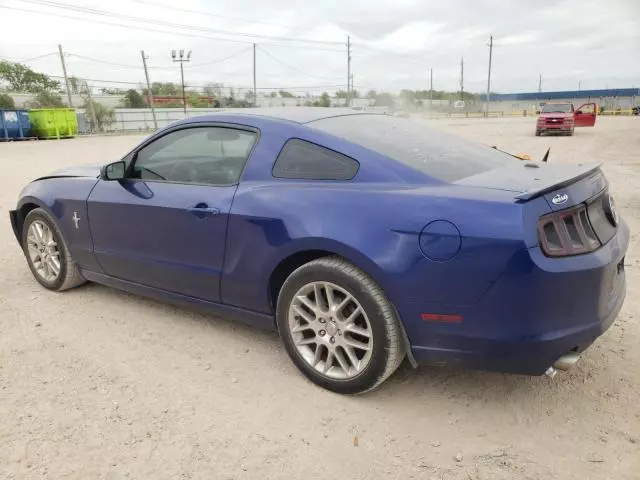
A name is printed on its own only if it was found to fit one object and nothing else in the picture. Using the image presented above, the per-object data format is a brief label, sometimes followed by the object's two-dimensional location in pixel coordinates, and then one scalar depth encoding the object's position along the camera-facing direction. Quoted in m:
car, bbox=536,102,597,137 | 24.66
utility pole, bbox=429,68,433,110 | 103.16
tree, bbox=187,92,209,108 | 63.74
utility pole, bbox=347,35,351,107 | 68.25
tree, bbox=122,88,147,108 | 62.55
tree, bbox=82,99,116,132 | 41.11
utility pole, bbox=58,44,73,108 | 42.77
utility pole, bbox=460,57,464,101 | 98.41
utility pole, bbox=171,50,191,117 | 56.62
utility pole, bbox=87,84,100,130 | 40.16
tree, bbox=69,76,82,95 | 50.81
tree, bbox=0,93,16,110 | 42.97
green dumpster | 29.36
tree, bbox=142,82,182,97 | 78.19
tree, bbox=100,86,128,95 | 65.81
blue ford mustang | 2.34
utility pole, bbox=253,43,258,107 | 56.57
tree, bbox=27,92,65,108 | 46.35
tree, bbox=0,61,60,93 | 64.31
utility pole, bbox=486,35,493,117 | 76.78
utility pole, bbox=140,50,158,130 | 43.46
